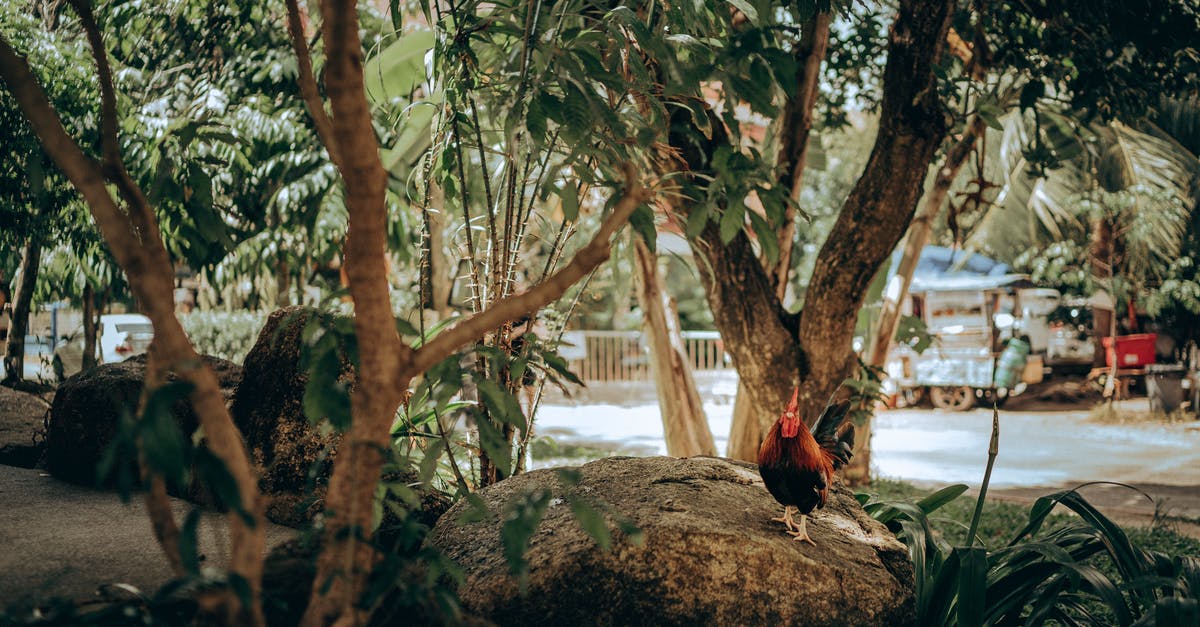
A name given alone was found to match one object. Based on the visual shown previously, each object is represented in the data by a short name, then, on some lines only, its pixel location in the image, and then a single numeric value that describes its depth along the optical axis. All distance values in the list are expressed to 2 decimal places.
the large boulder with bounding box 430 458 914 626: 2.31
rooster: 2.64
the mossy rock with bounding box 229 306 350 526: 3.03
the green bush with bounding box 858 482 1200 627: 2.37
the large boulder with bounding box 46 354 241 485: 3.40
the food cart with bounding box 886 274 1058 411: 13.92
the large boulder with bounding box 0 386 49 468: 3.94
